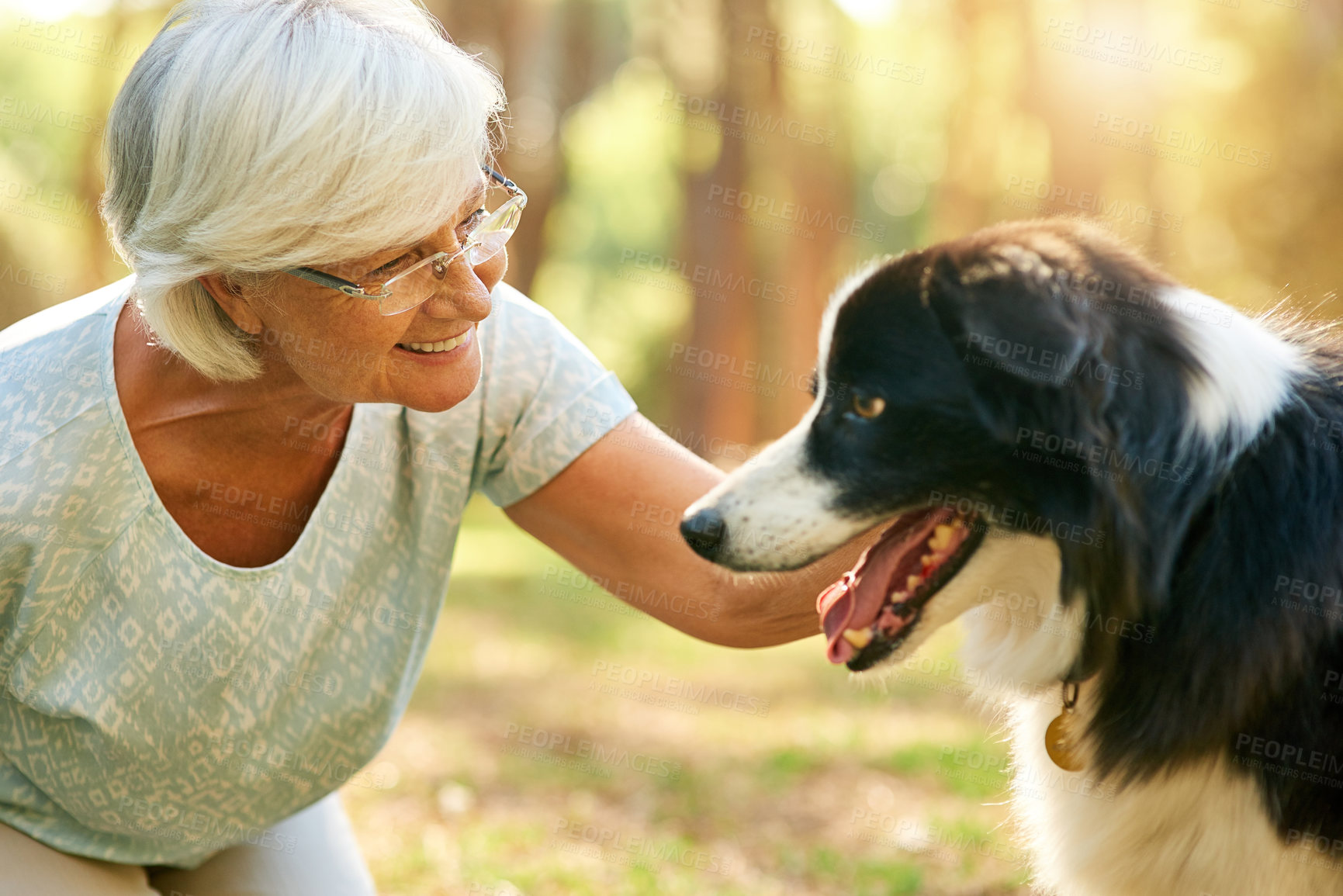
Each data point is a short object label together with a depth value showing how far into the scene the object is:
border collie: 1.26
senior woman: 1.32
